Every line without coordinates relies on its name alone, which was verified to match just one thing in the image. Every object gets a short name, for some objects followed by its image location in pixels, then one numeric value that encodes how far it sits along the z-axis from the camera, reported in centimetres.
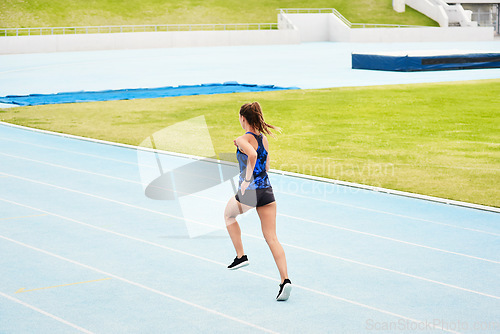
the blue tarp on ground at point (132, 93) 2414
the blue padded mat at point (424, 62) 3447
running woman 609
